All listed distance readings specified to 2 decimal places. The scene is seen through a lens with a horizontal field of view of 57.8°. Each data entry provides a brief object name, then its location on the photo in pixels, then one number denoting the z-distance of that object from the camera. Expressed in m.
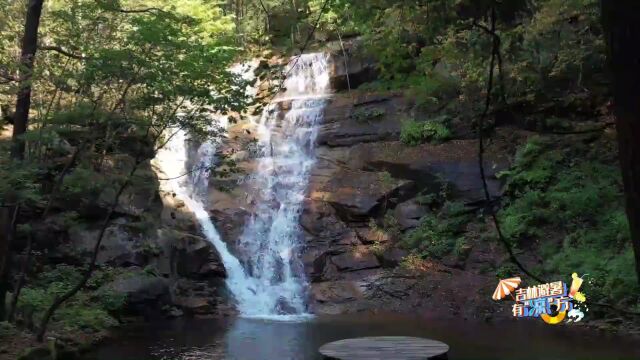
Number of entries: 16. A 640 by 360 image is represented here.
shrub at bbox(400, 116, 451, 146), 22.58
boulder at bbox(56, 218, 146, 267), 16.55
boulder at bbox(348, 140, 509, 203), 20.22
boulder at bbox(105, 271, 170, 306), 15.56
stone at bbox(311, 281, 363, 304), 18.12
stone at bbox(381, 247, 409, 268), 19.03
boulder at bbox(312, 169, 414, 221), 20.70
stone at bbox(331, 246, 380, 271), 19.25
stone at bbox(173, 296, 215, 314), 17.19
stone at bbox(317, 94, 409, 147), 24.06
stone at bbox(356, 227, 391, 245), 19.80
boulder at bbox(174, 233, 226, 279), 19.03
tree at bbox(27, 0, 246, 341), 10.15
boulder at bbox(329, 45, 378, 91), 27.42
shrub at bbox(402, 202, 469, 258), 18.70
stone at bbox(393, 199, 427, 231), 20.03
